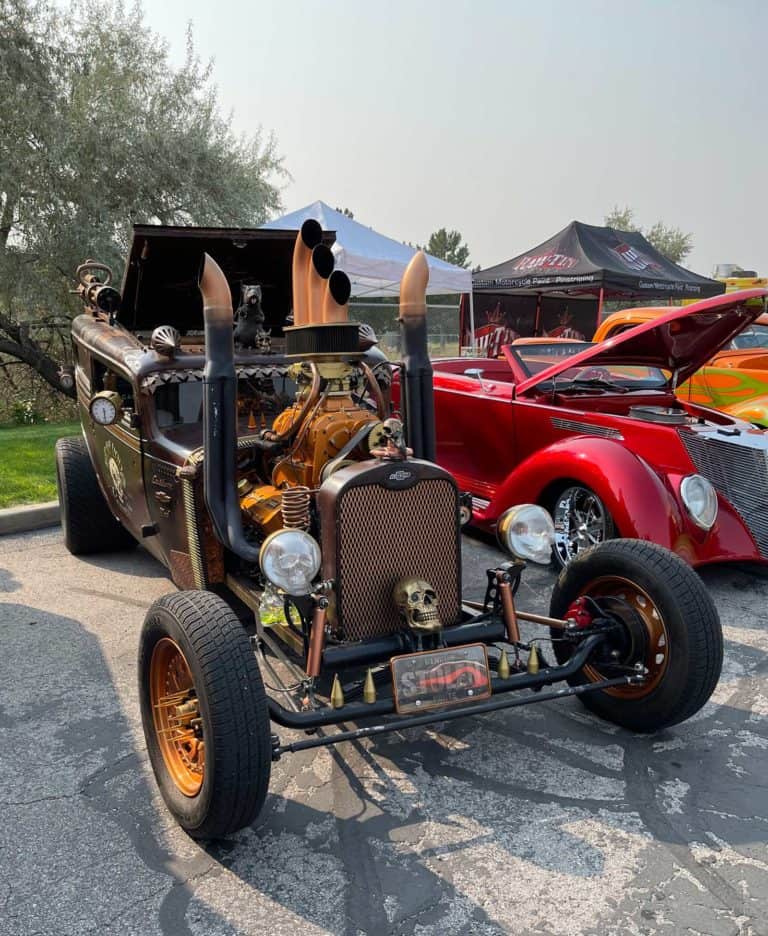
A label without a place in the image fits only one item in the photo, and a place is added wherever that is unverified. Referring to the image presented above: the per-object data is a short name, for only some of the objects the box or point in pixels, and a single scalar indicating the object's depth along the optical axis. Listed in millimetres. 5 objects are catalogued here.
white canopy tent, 11617
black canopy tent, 15148
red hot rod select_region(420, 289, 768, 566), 4828
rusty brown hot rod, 2707
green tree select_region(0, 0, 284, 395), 12750
